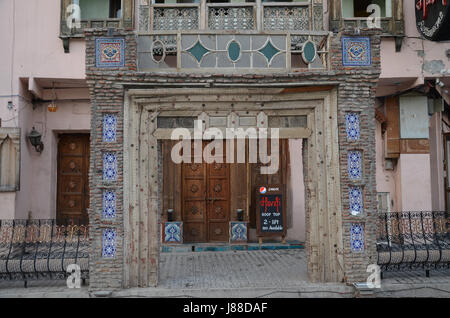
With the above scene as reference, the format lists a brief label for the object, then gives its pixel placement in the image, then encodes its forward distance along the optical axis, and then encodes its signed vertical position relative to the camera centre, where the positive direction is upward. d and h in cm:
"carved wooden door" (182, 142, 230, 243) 1160 -47
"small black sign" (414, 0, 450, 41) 881 +391
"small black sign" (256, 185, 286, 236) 1084 -75
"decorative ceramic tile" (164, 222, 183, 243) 1113 -129
